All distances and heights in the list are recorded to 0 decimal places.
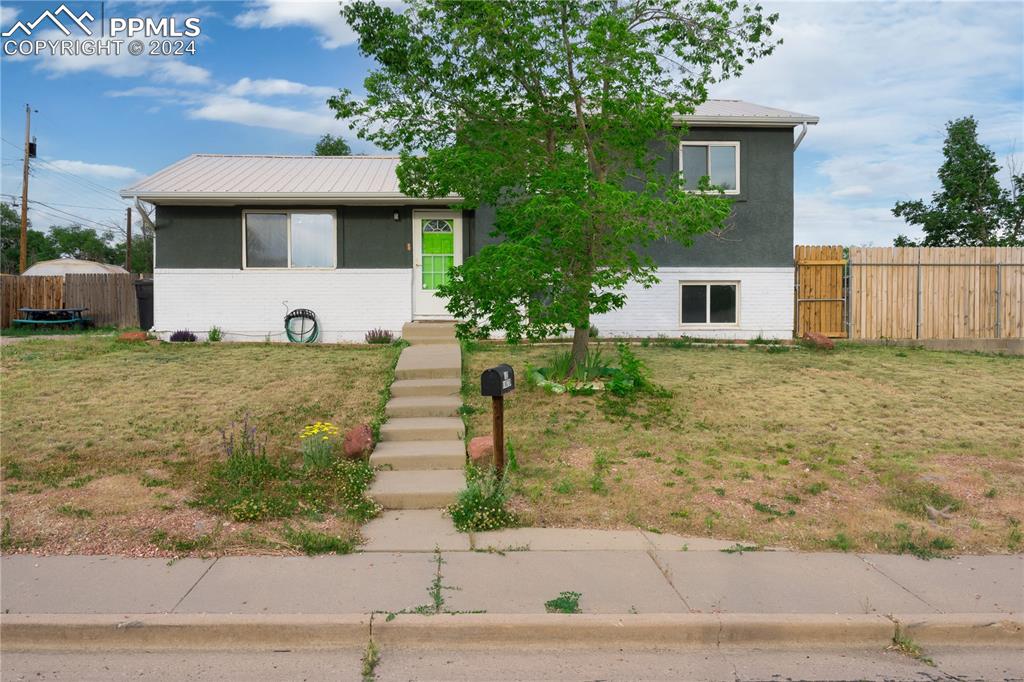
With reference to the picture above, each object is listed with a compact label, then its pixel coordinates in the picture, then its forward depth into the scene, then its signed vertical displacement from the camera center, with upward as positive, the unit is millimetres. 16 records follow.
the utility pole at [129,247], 39300 +4089
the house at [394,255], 15617 +1461
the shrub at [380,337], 15238 -307
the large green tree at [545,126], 8867 +2682
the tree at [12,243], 56781 +6318
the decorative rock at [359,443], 7586 -1264
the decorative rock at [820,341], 14641 -371
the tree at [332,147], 37062 +8925
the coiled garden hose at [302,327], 15484 -103
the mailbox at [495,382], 6742 -557
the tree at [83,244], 62844 +6750
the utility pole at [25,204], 29875 +5011
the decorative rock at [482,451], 7477 -1320
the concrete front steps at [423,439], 6875 -1320
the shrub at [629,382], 9609 -788
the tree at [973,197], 23531 +4120
